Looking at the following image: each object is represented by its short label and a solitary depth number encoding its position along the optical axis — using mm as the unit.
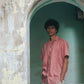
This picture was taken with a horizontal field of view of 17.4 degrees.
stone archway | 3320
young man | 3659
